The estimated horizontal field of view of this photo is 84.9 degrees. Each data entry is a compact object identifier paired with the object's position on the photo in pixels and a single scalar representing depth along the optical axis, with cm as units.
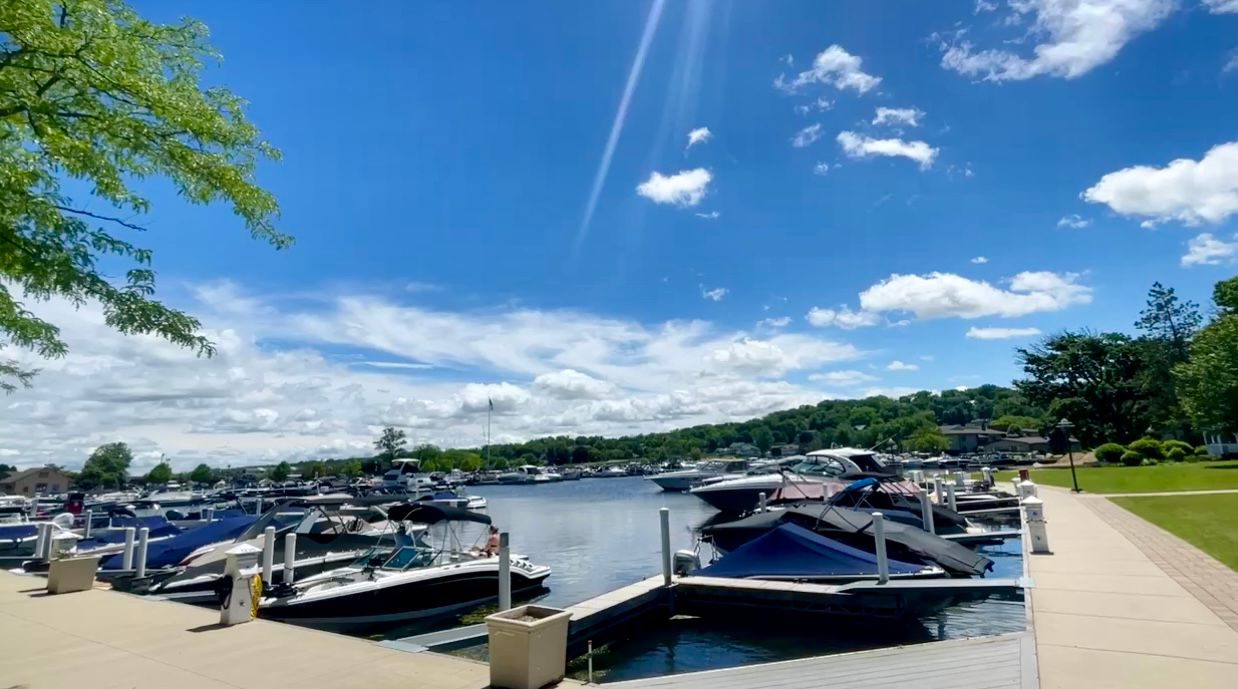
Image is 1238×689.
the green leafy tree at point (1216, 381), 3947
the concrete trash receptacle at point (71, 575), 1273
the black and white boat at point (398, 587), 1353
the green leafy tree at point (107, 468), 13075
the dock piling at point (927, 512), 1880
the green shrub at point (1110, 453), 4978
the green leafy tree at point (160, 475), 14250
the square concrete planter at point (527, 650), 618
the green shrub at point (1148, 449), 4809
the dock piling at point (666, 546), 1326
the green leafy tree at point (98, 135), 593
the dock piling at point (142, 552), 1669
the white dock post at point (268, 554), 1455
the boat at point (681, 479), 6644
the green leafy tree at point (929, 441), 12065
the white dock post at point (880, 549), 1137
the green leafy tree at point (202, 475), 15062
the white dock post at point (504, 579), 968
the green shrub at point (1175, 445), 4945
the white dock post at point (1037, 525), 1373
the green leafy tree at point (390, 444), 16138
